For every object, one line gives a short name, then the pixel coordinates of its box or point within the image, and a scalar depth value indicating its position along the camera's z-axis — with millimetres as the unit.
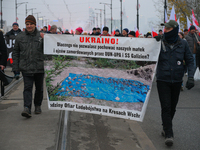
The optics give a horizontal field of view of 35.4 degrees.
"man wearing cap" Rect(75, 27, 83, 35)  10969
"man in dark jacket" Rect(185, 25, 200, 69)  12484
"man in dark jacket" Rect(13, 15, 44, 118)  5992
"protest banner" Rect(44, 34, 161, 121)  4819
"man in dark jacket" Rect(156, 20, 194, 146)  4883
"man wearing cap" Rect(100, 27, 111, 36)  12076
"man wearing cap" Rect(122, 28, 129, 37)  11622
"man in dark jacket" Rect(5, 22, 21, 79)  13279
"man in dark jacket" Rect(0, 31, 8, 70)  6411
